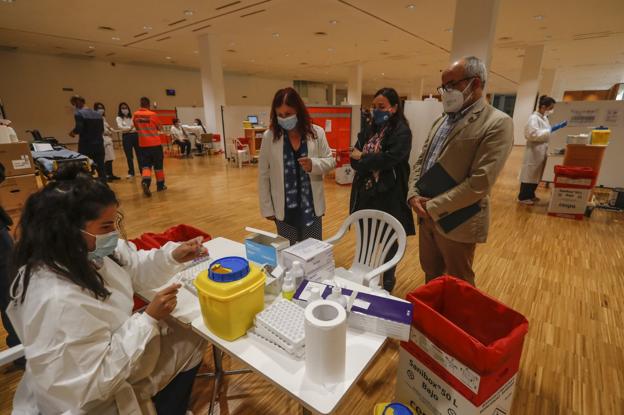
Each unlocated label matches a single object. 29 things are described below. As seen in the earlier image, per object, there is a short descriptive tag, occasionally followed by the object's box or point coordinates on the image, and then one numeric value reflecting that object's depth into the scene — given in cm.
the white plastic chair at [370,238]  176
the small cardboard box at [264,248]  134
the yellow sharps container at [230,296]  94
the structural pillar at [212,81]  816
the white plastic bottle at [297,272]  118
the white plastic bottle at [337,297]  101
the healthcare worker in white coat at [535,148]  458
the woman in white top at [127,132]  628
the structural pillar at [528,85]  879
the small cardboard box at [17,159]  326
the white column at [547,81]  1262
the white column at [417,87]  1655
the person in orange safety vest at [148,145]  520
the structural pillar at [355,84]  1248
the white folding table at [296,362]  80
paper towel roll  77
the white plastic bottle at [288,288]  114
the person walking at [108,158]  644
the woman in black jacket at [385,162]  192
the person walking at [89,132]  523
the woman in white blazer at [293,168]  192
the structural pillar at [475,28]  416
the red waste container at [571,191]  403
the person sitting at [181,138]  948
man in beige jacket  145
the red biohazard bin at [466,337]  96
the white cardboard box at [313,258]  121
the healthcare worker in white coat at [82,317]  80
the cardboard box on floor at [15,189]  332
